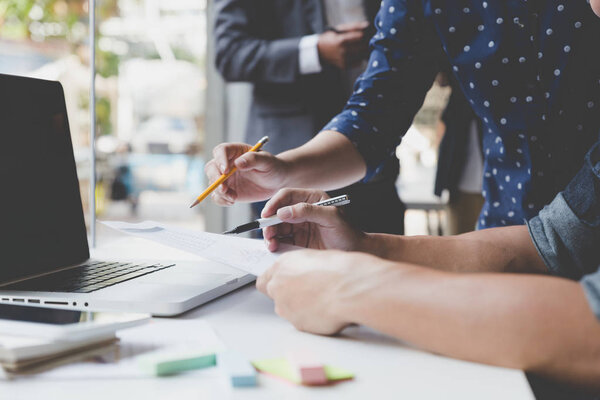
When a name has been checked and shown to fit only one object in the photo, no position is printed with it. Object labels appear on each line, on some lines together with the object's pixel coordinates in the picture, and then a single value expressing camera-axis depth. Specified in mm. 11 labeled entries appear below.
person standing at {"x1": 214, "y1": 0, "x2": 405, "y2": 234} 1742
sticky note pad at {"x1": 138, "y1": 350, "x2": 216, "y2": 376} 514
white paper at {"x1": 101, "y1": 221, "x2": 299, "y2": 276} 747
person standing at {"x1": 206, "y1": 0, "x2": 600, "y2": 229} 1019
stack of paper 500
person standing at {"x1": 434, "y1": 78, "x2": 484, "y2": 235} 2092
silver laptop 738
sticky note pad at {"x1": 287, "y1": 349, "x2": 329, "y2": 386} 499
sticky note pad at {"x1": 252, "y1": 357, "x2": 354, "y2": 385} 508
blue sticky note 494
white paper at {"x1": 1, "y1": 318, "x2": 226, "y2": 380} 513
